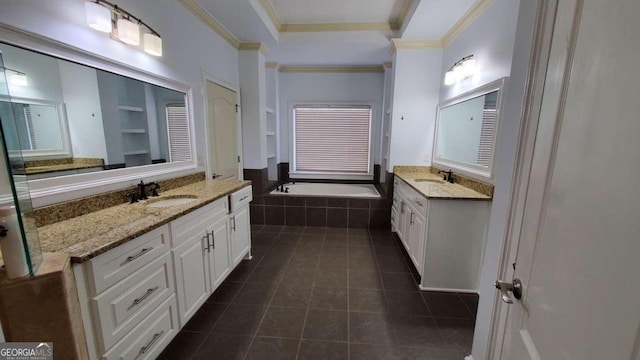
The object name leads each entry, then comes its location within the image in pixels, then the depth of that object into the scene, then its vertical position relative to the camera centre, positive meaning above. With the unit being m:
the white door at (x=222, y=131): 2.87 +0.07
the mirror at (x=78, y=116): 1.25 +0.11
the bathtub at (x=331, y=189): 3.92 -0.86
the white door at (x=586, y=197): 0.42 -0.11
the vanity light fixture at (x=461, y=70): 2.46 +0.73
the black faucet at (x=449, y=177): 2.77 -0.40
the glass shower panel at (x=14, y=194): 0.75 -0.18
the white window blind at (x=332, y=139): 4.70 +0.00
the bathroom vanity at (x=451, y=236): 2.10 -0.80
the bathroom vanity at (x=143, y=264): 1.05 -0.67
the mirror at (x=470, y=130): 2.19 +0.11
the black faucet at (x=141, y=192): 1.85 -0.41
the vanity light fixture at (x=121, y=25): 1.44 +0.69
